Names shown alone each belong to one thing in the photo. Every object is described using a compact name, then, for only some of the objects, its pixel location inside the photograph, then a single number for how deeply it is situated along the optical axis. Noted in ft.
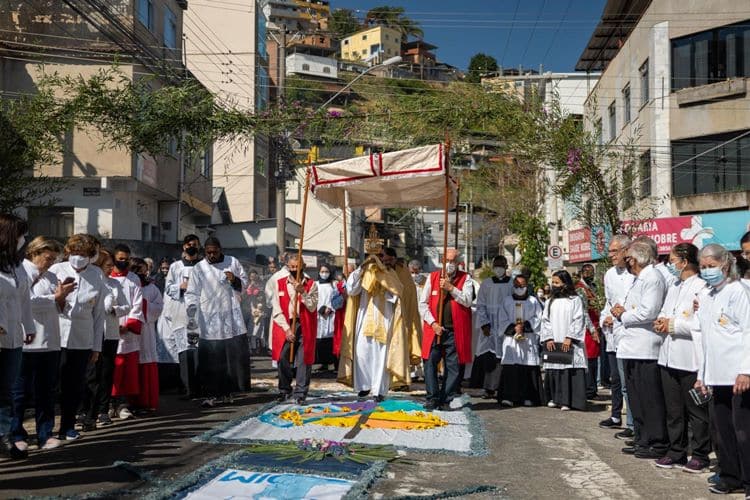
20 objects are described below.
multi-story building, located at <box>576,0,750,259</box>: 78.64
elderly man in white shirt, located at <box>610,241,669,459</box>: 25.86
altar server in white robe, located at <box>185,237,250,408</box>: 34.63
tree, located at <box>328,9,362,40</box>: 334.46
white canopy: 34.58
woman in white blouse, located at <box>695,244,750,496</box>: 20.03
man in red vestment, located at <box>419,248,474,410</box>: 34.37
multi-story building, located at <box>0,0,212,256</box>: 74.02
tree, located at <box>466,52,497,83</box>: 276.31
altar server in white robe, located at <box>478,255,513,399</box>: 40.22
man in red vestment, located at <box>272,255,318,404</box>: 34.78
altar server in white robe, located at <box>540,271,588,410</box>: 37.76
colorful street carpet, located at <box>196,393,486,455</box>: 26.32
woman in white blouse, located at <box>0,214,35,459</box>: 21.68
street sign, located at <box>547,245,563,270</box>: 76.02
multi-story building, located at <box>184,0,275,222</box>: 133.28
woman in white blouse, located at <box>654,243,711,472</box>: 24.23
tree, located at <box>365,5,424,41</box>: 336.16
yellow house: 348.79
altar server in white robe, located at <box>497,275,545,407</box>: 39.06
